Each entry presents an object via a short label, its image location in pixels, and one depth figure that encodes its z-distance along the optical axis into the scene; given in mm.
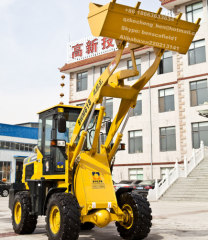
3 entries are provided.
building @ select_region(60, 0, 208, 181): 30281
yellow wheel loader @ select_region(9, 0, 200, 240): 7051
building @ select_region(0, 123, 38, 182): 52062
